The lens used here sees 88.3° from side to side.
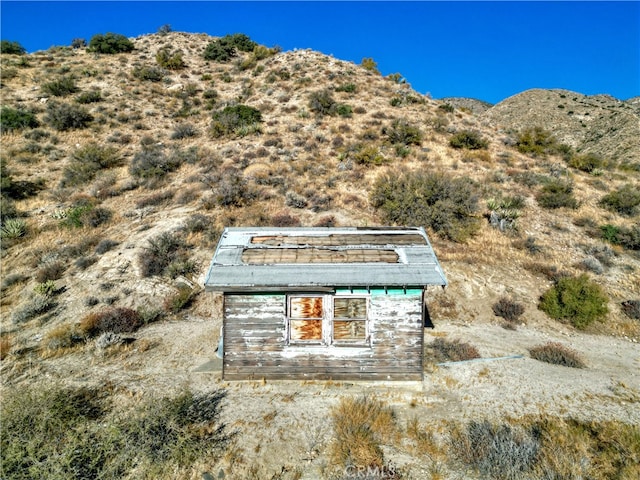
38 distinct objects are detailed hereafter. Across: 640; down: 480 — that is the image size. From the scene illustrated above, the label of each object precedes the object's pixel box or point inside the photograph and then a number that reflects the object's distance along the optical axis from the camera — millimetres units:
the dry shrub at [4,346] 10645
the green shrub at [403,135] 28984
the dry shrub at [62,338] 11109
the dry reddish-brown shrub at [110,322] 12123
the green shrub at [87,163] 23438
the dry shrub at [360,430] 6883
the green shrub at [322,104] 33812
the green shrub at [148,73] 40688
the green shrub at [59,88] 33531
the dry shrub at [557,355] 11000
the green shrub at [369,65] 45938
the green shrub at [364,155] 25750
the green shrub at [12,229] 17258
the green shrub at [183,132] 30797
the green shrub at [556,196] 21703
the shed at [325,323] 9195
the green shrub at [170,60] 44306
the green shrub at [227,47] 49438
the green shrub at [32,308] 12617
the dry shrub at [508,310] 14000
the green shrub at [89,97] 33500
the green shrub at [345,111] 33125
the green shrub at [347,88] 38062
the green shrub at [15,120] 27545
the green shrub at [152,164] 24281
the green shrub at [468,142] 29281
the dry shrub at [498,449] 6488
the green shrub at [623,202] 21016
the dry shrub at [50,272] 14859
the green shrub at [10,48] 40750
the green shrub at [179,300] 14016
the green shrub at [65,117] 29359
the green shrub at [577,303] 13539
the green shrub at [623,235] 17891
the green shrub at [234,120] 30766
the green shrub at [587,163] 27891
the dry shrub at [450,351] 11125
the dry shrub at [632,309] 13703
